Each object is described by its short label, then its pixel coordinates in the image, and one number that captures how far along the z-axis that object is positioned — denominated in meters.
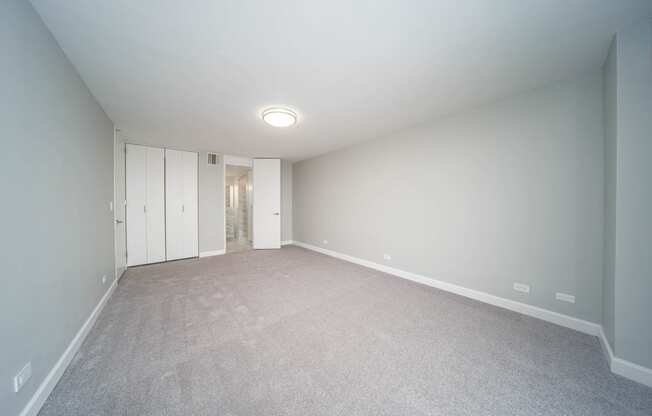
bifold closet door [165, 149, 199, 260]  4.79
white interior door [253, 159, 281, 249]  6.00
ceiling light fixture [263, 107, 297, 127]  2.83
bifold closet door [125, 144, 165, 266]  4.35
